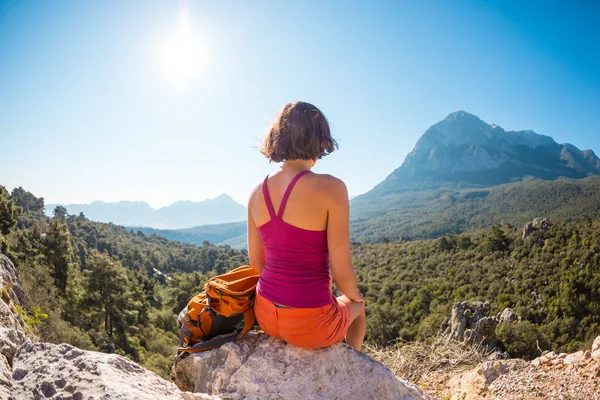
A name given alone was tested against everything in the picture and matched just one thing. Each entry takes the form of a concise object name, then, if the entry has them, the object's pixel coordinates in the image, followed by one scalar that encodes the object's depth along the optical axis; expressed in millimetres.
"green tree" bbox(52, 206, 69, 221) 60769
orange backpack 2504
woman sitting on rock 2221
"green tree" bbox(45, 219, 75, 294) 23658
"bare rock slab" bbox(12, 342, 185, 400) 1611
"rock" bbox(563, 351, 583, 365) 3934
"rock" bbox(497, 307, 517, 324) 21312
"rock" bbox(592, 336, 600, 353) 4055
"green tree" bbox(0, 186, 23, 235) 21828
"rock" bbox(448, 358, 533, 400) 3898
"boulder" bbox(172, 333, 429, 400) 2291
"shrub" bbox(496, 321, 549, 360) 17062
